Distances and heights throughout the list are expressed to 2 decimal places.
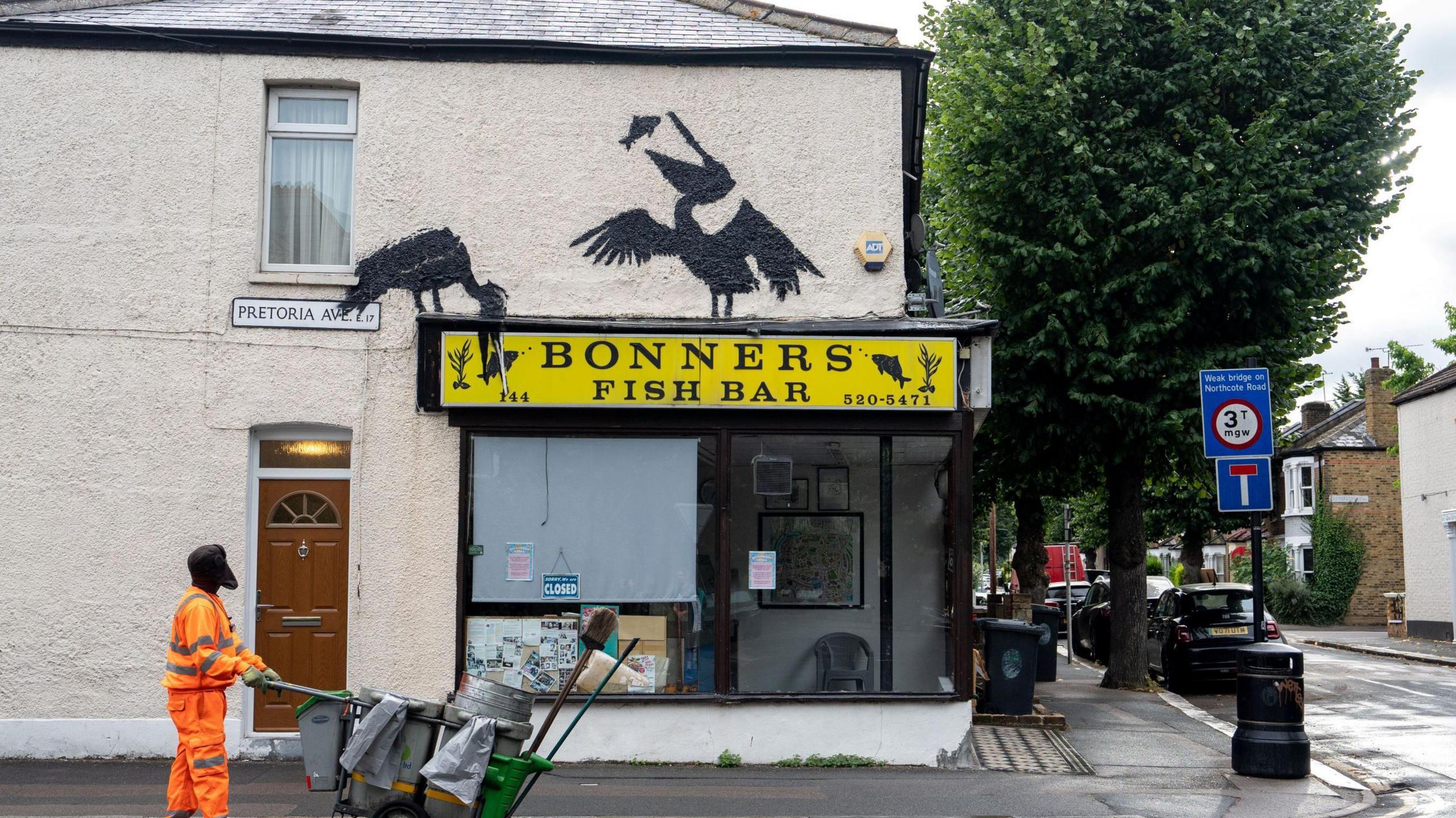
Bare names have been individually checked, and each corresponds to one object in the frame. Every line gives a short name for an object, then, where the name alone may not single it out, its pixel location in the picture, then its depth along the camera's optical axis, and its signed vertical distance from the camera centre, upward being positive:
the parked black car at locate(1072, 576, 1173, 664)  22.91 -1.74
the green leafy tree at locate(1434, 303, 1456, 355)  39.28 +5.60
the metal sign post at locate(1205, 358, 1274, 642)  10.62 +0.73
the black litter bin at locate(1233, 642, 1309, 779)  10.07 -1.47
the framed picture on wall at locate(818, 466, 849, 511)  11.12 +0.32
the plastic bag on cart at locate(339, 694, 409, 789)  6.37 -1.08
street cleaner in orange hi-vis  6.91 -0.89
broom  6.52 -0.54
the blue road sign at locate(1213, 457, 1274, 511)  10.55 +0.35
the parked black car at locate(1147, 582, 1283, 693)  18.17 -1.49
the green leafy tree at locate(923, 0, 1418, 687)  14.80 +3.96
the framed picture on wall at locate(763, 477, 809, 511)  11.09 +0.21
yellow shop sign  10.35 +1.23
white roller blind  10.57 +0.13
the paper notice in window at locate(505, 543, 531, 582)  10.54 -0.31
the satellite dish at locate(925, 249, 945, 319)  11.39 +2.11
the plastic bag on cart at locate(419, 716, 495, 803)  6.32 -1.15
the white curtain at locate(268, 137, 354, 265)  10.80 +2.69
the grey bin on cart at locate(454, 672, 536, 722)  6.67 -0.89
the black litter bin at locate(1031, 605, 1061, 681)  17.39 -1.58
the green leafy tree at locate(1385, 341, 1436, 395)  43.44 +5.32
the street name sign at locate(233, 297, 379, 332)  10.38 +1.68
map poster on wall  11.19 -0.28
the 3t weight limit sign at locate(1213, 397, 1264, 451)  10.73 +0.84
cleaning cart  6.47 -1.18
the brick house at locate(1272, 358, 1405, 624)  41.56 +1.42
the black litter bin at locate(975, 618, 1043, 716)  12.77 -1.37
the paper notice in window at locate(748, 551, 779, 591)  10.93 -0.38
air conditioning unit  10.91 +0.41
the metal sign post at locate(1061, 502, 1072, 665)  26.55 -0.77
